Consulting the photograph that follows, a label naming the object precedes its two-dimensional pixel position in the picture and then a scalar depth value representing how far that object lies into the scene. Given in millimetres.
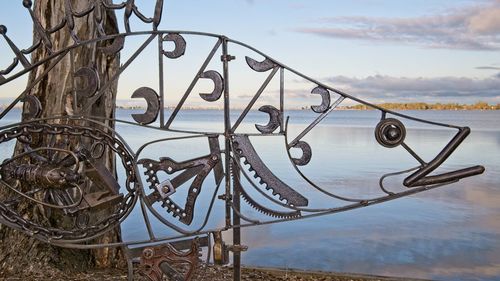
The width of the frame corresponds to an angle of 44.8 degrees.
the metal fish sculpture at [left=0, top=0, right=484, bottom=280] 2551
